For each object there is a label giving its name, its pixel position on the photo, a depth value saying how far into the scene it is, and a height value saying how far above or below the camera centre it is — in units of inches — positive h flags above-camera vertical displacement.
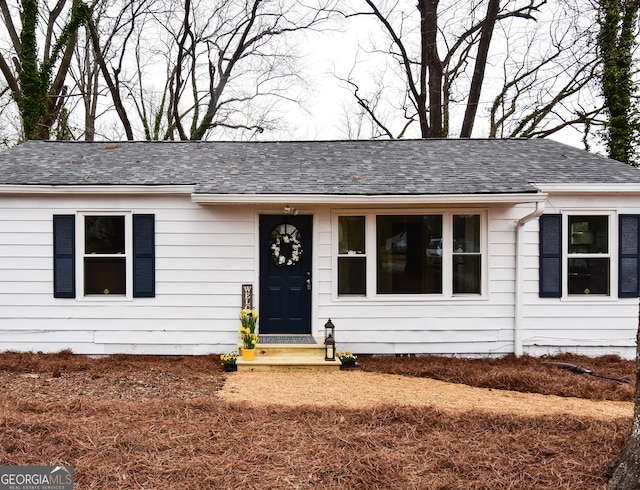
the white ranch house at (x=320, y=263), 272.8 -14.0
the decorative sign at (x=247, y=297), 276.1 -35.8
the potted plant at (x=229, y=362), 249.6 -69.8
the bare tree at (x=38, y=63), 508.1 +231.9
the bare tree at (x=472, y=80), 609.0 +244.0
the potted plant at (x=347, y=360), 259.1 -71.0
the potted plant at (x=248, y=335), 256.1 -55.8
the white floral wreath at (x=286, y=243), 282.7 -4.8
